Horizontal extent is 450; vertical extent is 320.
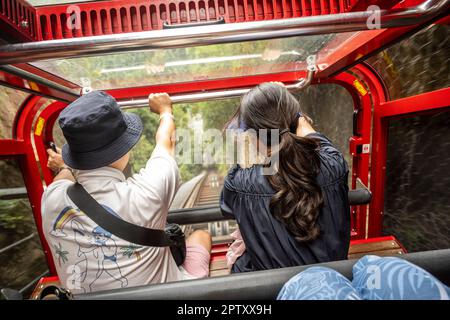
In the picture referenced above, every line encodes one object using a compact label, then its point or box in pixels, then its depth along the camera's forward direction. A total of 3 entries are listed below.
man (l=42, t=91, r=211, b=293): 1.06
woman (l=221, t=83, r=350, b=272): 1.06
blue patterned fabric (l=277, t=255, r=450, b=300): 0.53
